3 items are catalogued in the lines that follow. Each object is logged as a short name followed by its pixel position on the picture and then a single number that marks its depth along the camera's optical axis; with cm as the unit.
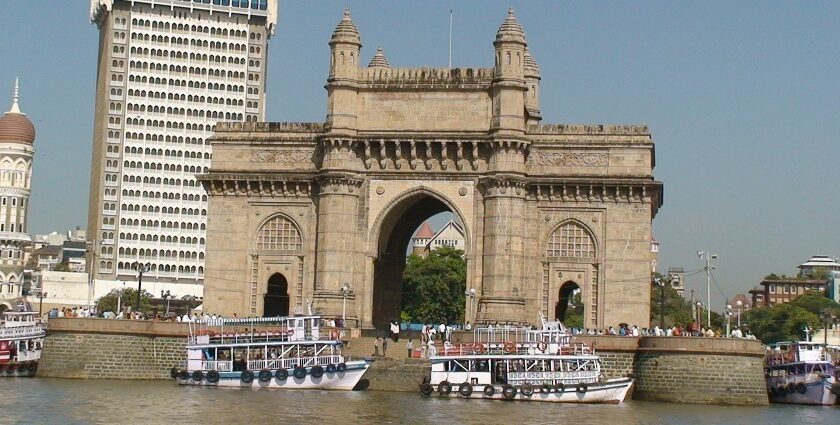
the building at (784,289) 17150
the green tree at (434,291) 12225
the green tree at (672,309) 13838
